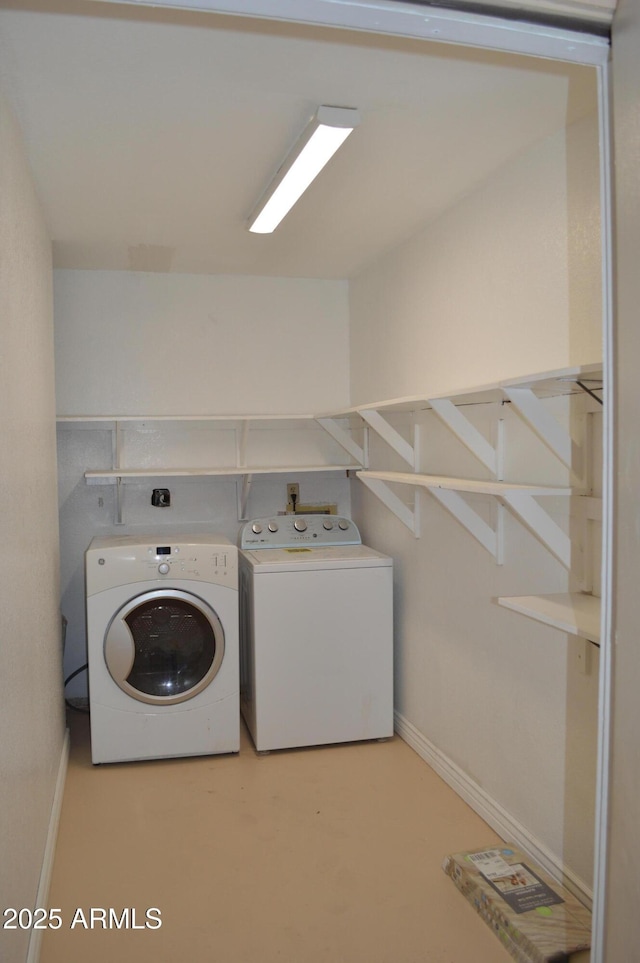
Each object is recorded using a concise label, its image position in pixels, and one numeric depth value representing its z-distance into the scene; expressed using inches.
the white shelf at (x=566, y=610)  68.7
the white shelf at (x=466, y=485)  81.4
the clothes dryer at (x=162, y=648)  132.2
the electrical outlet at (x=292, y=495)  170.2
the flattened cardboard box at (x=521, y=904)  80.7
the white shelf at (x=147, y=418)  144.9
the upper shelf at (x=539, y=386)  68.8
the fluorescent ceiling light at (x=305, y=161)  84.8
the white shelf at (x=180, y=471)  146.6
